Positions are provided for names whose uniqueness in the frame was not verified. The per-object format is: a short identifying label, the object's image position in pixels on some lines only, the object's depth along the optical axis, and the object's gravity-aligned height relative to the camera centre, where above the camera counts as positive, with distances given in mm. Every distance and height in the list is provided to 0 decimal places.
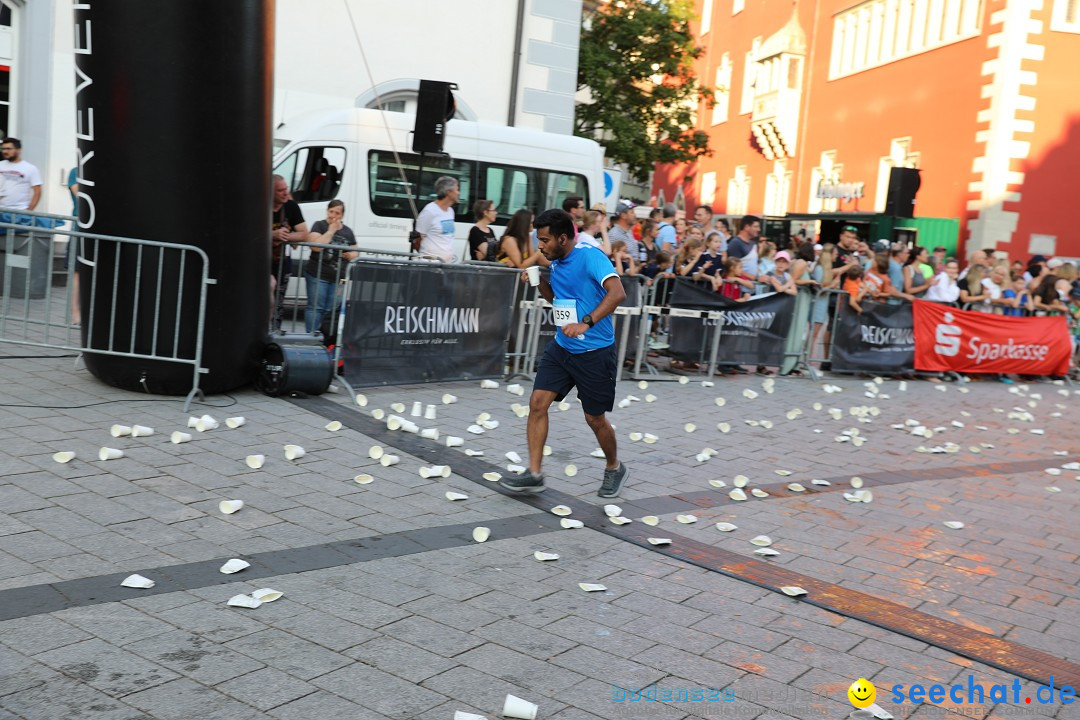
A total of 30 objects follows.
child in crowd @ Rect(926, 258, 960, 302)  14656 -354
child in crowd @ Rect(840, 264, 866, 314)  13141 -401
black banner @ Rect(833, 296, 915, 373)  13133 -1074
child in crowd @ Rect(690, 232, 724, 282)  11988 -263
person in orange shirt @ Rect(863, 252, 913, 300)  13562 -290
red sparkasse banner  13961 -1081
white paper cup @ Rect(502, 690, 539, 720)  3221 -1545
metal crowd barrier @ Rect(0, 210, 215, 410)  6934 -751
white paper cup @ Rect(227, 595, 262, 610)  3877 -1538
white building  14203 +2591
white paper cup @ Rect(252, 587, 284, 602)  3957 -1540
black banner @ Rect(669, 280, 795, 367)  11453 -953
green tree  29984 +4978
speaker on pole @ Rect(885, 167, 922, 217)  16156 +1136
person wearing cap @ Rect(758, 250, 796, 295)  12461 -338
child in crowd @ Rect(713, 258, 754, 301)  12023 -433
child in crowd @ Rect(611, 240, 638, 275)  11531 -276
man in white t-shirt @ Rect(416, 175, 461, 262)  10656 -45
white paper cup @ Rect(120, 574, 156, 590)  3953 -1528
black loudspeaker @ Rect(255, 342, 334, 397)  7625 -1241
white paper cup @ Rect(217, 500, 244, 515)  4945 -1497
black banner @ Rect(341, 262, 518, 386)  8305 -909
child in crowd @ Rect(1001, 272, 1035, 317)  15344 -428
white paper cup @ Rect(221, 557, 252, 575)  4211 -1531
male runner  5762 -605
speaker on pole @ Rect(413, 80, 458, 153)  11375 +1219
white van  13711 +732
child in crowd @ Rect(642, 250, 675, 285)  11648 -324
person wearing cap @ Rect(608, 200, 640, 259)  12500 +94
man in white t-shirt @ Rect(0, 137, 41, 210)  11219 +57
